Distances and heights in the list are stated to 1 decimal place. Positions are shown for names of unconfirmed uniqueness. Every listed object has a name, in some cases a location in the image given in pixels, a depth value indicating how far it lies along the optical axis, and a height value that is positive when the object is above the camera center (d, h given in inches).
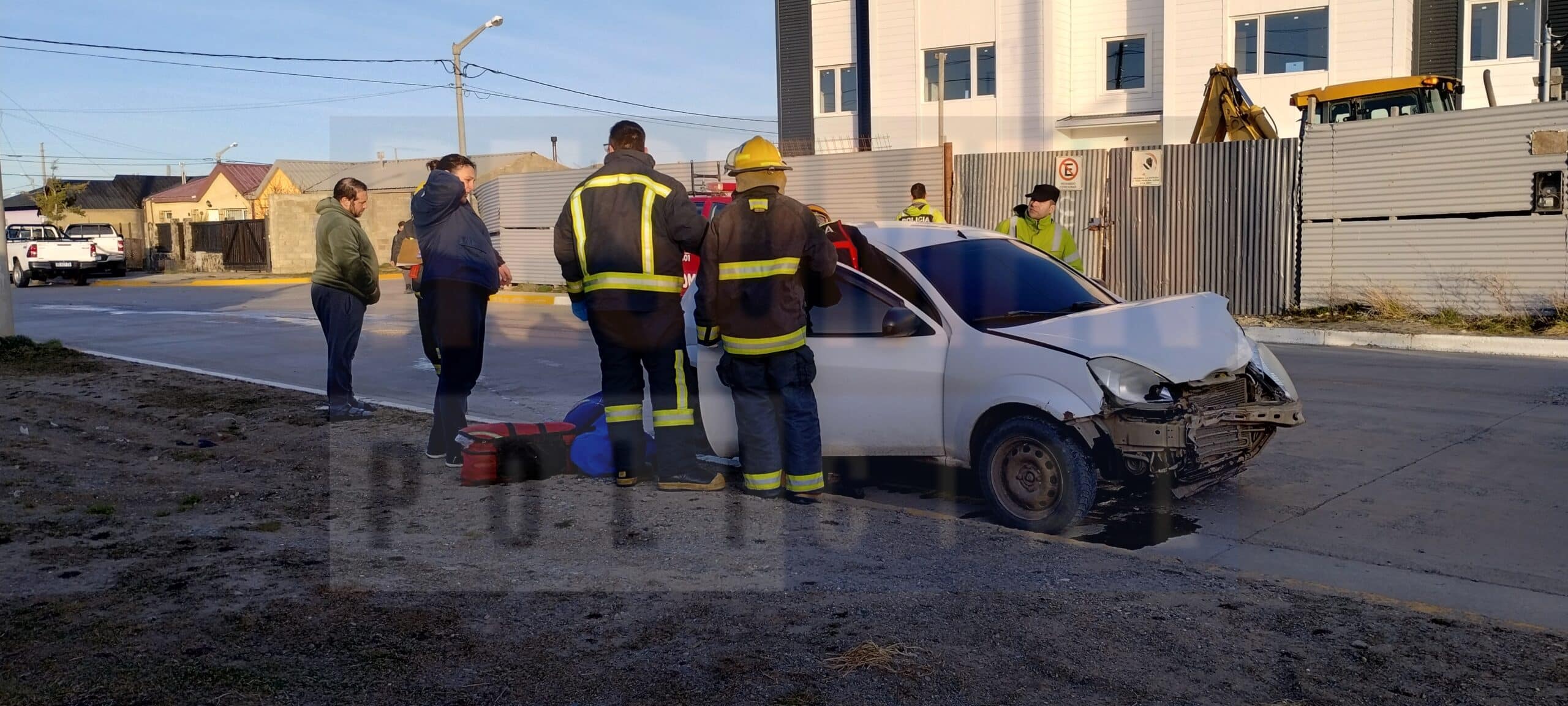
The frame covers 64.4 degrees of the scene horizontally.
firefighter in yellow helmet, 231.8 -8.6
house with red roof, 2738.7 +173.8
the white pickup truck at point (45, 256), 1322.6 +24.1
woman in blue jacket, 279.4 -2.6
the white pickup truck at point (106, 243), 1421.0 +40.0
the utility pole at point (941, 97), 1143.0 +151.3
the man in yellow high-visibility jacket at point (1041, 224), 364.8 +9.7
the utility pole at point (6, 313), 502.6 -13.6
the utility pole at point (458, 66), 1267.2 +206.0
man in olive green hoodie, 329.4 -2.9
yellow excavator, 722.2 +90.5
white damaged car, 216.8 -22.9
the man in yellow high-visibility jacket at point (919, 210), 479.8 +19.5
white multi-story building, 1019.3 +176.4
